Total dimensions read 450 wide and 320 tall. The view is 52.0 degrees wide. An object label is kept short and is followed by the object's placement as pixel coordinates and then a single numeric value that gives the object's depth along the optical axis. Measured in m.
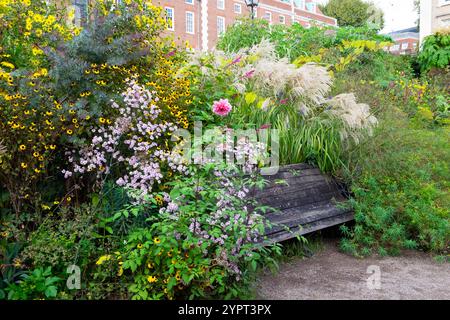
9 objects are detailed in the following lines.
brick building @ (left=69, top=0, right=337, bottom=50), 33.28
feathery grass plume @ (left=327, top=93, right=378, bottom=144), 4.77
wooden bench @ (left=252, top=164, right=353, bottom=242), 3.95
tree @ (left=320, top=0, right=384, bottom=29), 42.47
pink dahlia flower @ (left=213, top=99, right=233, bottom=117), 2.97
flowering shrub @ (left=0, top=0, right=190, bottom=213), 3.09
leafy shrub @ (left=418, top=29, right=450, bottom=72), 12.69
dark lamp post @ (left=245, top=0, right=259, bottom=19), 12.77
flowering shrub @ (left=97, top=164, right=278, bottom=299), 2.76
